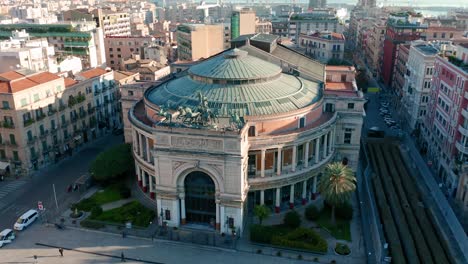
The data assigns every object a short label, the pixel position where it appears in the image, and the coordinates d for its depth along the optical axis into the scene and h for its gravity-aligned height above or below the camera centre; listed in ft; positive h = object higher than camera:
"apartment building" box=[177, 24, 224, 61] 631.15 -51.81
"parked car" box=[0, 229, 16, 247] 230.68 -124.79
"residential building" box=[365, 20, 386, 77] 625.00 -59.59
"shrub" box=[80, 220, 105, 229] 244.63 -124.72
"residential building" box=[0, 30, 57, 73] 393.29 -47.09
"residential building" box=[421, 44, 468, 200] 281.74 -86.88
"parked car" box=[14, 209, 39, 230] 244.01 -123.53
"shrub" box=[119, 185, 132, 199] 282.36 -123.22
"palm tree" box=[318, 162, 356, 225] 236.63 -99.79
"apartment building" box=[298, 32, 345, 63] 575.38 -57.07
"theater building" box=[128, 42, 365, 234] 226.17 -76.62
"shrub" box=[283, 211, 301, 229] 242.17 -121.51
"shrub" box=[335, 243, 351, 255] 223.10 -127.89
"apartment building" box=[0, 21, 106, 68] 539.29 -40.44
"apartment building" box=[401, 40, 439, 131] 388.78 -73.52
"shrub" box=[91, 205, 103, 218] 254.94 -122.95
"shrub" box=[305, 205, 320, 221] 252.01 -122.36
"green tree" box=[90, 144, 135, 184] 289.33 -108.53
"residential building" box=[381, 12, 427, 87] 527.81 -36.34
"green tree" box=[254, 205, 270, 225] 234.38 -112.80
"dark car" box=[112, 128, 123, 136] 410.66 -121.29
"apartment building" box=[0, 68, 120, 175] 301.63 -85.13
